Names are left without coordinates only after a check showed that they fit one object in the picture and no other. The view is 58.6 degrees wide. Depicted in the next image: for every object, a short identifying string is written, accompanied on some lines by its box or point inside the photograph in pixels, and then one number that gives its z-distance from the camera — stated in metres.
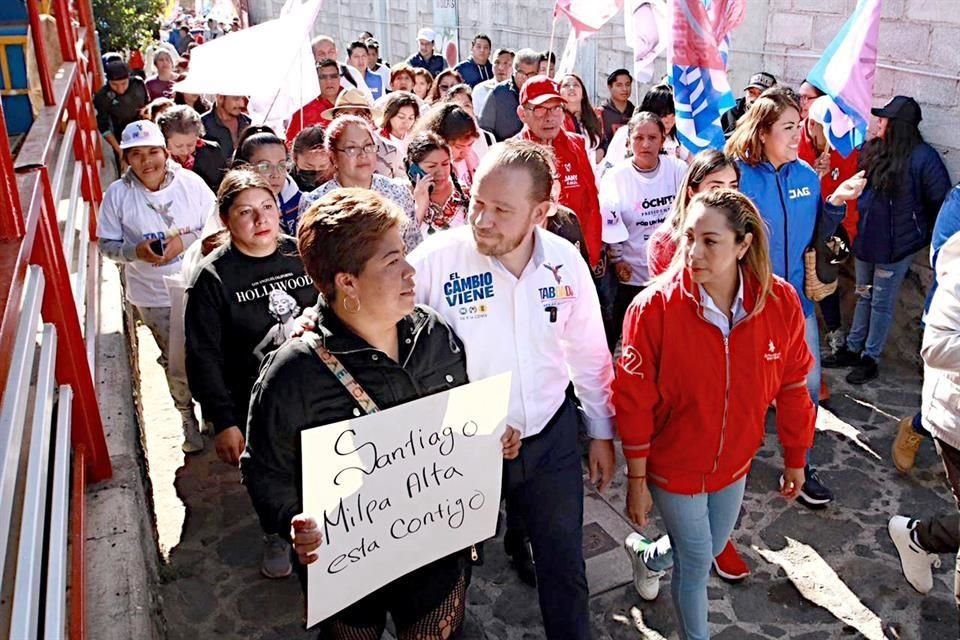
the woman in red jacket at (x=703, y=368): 2.75
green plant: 14.92
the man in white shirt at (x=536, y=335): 2.69
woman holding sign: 2.19
